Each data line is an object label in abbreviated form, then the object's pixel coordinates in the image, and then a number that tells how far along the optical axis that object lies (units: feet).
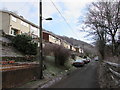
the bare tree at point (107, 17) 59.27
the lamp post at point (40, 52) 26.09
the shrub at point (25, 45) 43.71
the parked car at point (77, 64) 63.64
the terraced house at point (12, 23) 59.36
